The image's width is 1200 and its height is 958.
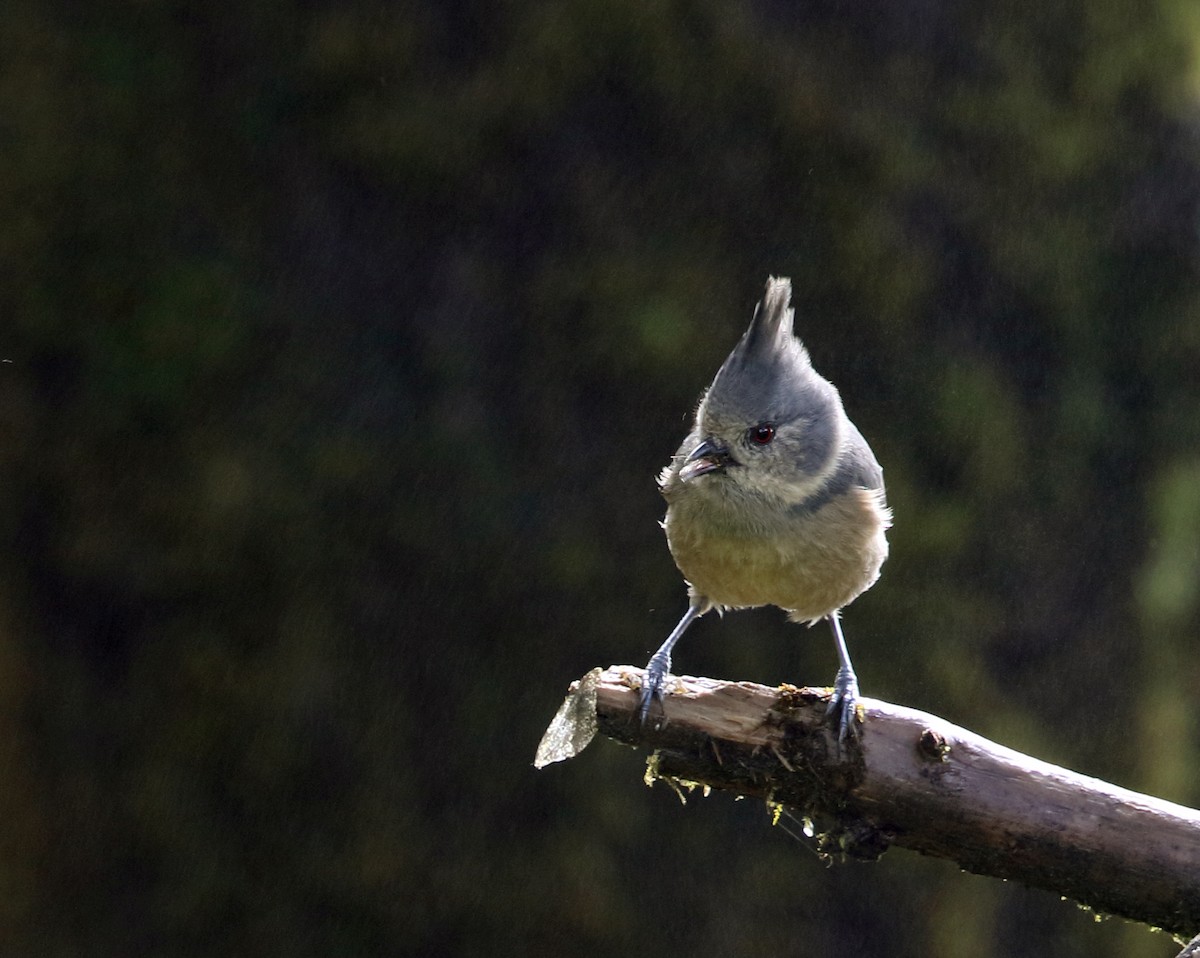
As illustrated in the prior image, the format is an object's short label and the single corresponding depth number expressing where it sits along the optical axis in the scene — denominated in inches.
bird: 269.4
